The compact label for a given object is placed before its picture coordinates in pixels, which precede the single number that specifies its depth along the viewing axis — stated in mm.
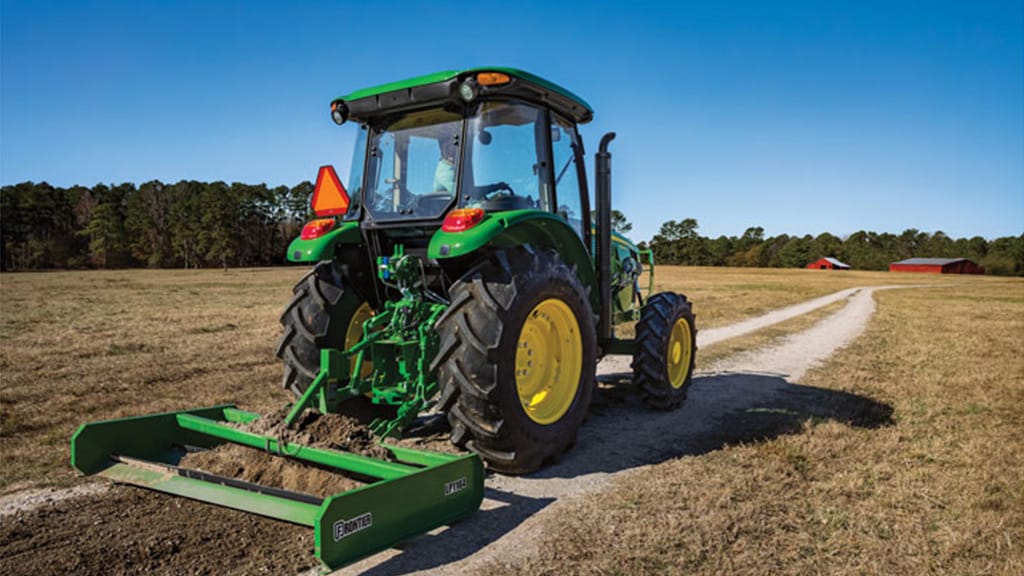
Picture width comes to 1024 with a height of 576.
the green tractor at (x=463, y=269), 4230
